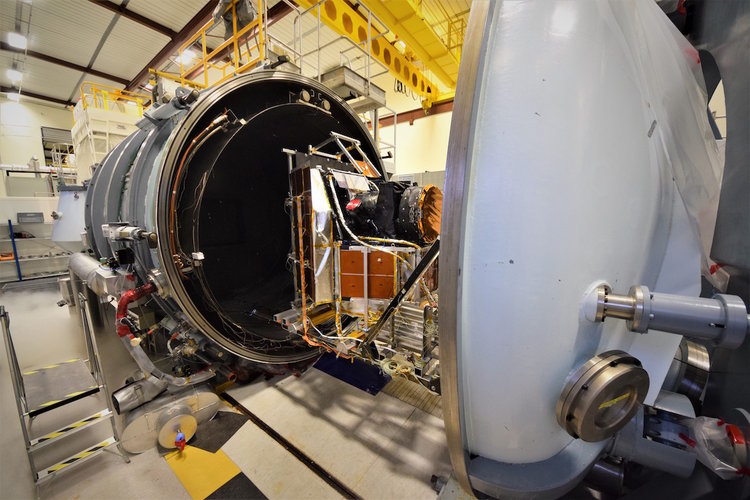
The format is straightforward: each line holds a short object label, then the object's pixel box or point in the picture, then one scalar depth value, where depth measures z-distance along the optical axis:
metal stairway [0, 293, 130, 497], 1.36
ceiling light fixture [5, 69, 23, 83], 6.92
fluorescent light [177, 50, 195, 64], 6.57
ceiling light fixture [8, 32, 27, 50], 5.47
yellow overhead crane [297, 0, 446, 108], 2.77
